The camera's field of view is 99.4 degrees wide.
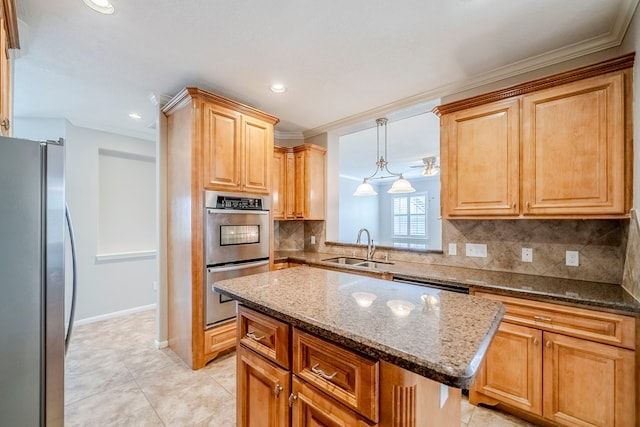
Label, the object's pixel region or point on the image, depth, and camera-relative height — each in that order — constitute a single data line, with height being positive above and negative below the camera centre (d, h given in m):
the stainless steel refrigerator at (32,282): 0.97 -0.26
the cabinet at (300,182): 3.78 +0.43
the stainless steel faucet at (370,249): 3.26 -0.45
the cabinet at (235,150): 2.54 +0.63
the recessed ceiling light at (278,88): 2.70 +1.26
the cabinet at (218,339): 2.55 -1.23
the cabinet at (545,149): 1.75 +0.47
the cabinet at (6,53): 1.36 +0.88
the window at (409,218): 8.61 -0.20
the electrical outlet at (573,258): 2.09 -0.37
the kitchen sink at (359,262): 2.96 -0.59
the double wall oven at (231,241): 2.54 -0.29
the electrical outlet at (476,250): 2.51 -0.36
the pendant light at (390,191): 3.43 +0.37
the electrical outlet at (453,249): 2.67 -0.37
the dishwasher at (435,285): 2.09 -0.60
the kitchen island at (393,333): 0.78 -0.42
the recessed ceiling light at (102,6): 1.63 +1.27
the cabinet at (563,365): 1.54 -0.96
